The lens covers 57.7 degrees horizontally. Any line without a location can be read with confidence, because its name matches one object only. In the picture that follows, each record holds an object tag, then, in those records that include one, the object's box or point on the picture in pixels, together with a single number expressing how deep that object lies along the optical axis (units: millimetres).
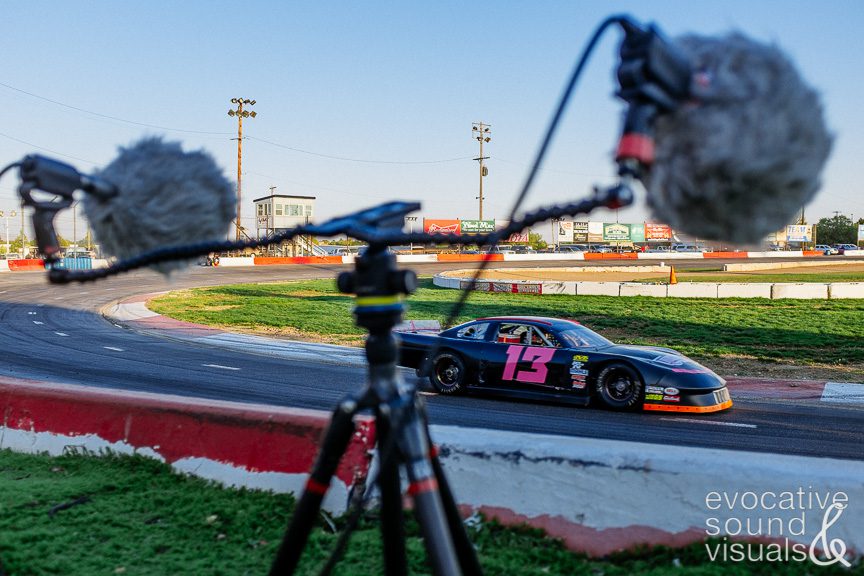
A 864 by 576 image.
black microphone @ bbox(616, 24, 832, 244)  1424
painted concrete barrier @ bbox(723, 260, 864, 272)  46338
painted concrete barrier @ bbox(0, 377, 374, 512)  3678
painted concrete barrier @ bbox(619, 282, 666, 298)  25281
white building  65938
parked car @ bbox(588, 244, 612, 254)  105875
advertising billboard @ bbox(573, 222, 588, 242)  109125
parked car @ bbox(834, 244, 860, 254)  90862
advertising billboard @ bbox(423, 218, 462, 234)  103288
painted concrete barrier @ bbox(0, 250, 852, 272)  52969
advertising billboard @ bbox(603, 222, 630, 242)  114375
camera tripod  1730
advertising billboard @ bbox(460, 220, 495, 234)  91694
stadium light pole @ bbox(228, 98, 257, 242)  56344
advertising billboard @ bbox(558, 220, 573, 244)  105125
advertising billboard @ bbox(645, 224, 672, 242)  112000
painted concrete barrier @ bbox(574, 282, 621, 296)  25859
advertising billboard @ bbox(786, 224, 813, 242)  114438
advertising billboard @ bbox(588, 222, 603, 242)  116362
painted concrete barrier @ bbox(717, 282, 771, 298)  24438
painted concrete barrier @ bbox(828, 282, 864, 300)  23891
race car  9992
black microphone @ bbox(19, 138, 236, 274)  2107
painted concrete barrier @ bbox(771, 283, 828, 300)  23984
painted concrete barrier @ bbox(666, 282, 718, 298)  24844
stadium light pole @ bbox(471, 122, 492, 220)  78938
